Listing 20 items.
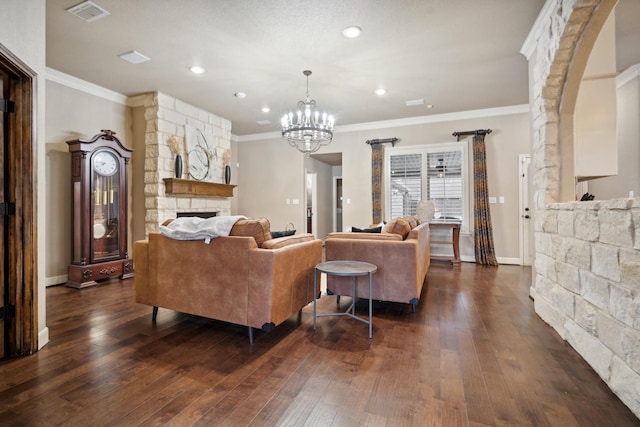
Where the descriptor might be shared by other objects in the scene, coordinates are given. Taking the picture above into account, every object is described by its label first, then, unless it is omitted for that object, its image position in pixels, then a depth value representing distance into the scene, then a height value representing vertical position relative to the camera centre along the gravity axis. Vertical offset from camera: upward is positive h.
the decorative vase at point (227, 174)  6.21 +0.78
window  5.87 +0.65
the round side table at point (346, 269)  2.46 -0.46
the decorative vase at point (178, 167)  5.09 +0.75
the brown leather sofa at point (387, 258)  2.91 -0.44
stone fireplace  4.91 +0.94
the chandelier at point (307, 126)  4.07 +1.14
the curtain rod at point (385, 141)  6.29 +1.45
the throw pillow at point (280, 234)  2.70 -0.18
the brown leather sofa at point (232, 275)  2.29 -0.49
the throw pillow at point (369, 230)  3.71 -0.21
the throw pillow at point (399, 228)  3.14 -0.16
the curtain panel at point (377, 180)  6.31 +0.66
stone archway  1.62 -0.16
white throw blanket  2.41 -0.12
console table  5.42 -0.38
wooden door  2.07 -0.04
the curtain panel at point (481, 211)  5.55 +0.02
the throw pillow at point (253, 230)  2.39 -0.13
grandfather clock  4.04 +0.05
